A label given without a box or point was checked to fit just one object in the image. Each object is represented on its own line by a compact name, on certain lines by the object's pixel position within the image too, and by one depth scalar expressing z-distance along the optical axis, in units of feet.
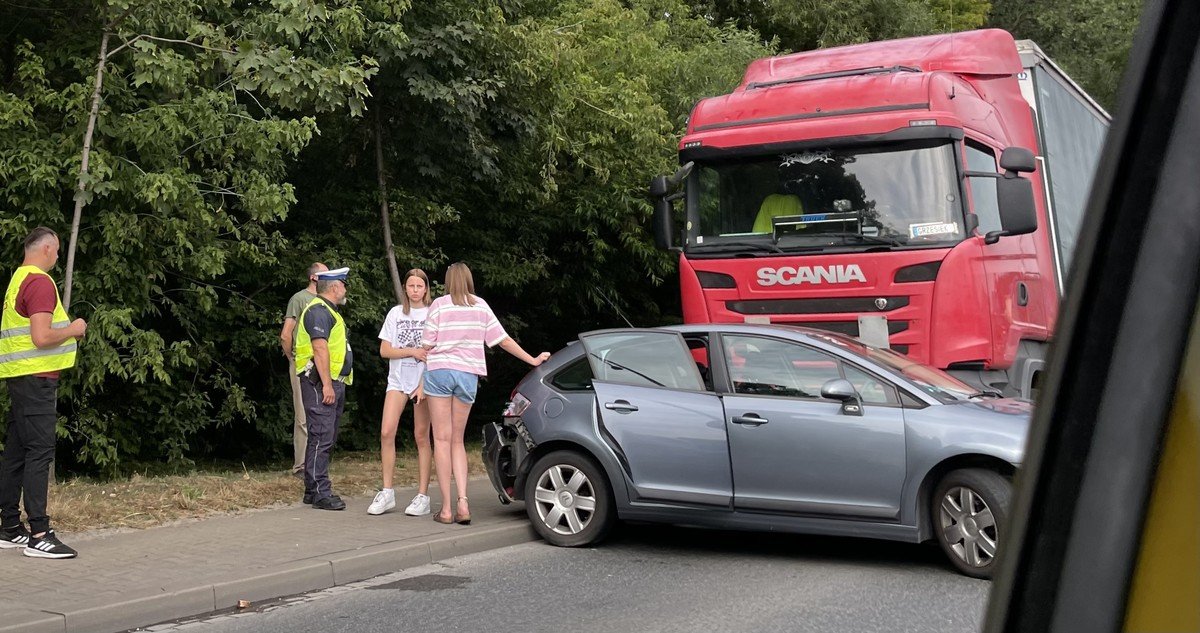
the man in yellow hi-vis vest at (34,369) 25.35
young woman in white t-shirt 32.55
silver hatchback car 24.80
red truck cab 33.40
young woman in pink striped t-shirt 30.78
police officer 32.89
